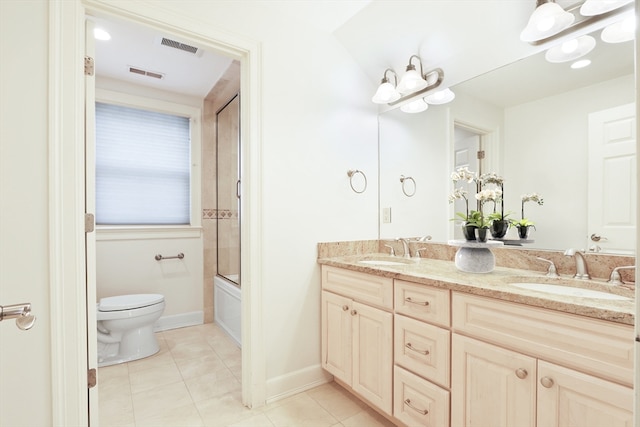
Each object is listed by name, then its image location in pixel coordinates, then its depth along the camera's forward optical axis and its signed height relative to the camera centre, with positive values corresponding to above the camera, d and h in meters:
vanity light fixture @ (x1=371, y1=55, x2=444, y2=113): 1.92 +0.81
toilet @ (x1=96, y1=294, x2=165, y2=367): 2.32 -0.91
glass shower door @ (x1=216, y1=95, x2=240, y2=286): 2.96 +0.23
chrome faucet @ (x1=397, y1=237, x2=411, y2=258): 2.11 -0.25
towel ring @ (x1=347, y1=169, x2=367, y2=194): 2.14 +0.26
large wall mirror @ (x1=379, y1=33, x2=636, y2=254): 1.29 +0.35
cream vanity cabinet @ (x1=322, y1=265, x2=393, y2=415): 1.54 -0.67
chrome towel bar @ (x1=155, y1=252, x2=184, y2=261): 3.01 -0.45
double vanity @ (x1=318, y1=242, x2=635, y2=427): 0.89 -0.50
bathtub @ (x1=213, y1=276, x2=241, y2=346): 2.71 -0.90
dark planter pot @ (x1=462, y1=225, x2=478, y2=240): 1.57 -0.10
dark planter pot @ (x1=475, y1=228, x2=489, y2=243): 1.55 -0.11
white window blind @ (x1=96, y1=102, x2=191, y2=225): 2.83 +0.44
